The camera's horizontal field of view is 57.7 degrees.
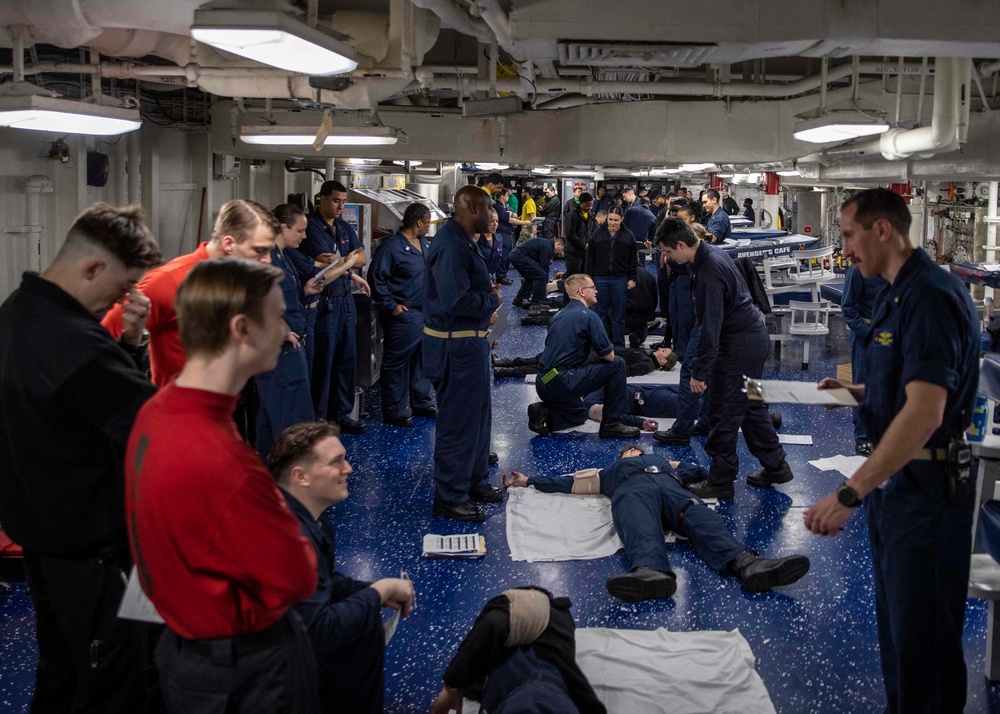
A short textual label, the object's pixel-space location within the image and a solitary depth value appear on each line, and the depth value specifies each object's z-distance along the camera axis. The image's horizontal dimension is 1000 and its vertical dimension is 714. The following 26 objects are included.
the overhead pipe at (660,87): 7.30
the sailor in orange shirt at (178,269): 3.53
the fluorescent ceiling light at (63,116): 4.21
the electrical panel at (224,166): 9.82
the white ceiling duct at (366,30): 5.33
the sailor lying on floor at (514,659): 3.01
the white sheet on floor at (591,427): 7.44
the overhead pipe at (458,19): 4.04
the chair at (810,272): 10.75
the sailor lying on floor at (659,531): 4.38
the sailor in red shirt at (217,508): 1.81
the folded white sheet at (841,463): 6.43
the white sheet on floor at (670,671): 3.49
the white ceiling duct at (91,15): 3.88
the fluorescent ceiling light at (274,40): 3.05
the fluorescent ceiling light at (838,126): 5.68
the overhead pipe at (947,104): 6.15
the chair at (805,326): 9.71
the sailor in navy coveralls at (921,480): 2.76
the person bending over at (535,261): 13.74
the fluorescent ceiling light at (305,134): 6.67
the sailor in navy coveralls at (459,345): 5.38
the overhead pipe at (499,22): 3.83
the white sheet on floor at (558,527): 4.98
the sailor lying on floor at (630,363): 8.95
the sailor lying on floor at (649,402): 7.71
